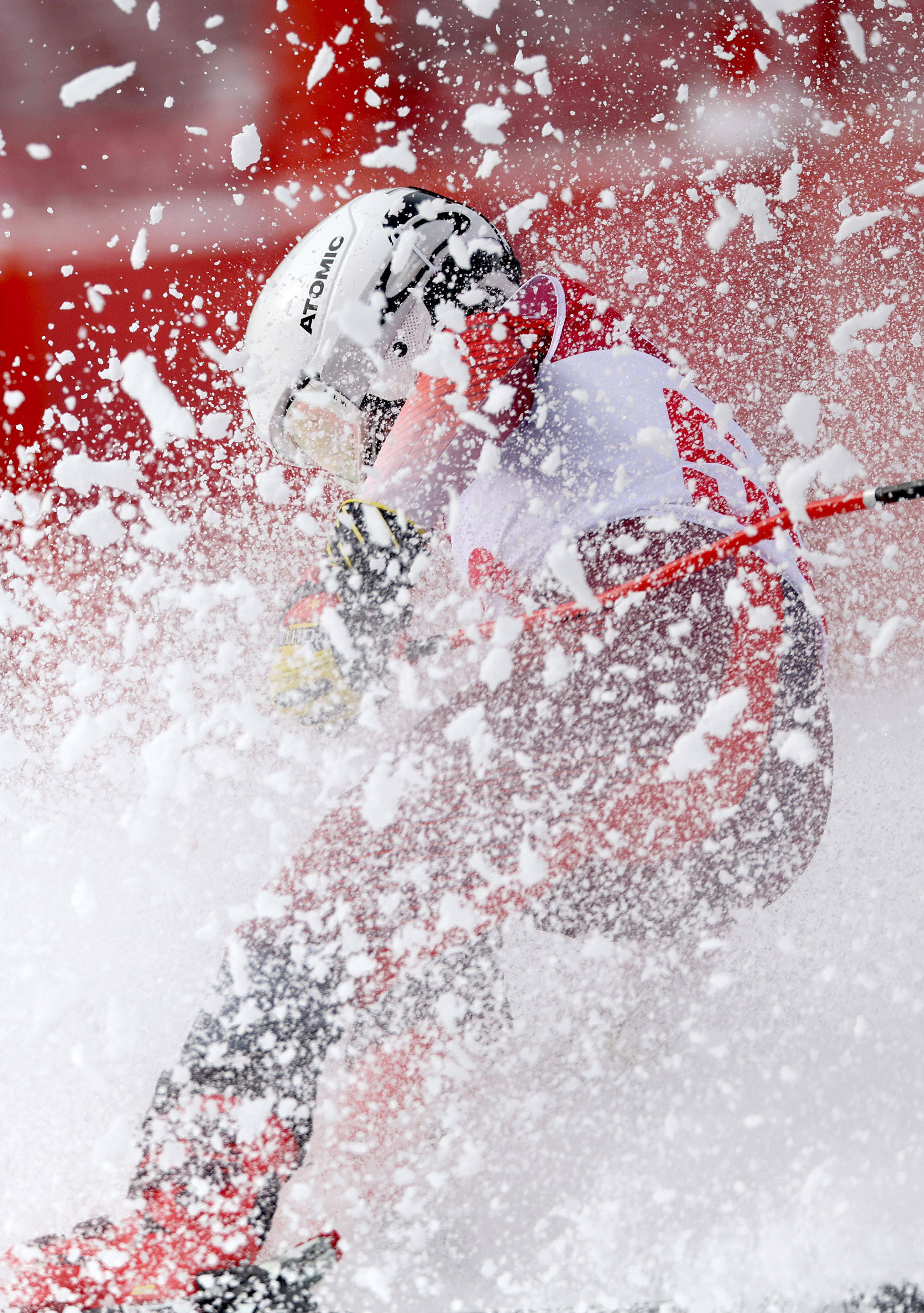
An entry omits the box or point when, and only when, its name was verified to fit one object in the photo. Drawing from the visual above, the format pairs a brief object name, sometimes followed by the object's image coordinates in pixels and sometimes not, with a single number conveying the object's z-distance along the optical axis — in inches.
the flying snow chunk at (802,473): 506.6
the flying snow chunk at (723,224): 524.3
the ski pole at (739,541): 504.2
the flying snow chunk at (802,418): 513.6
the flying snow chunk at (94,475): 531.7
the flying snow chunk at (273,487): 531.0
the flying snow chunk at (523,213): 527.9
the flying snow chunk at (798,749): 507.6
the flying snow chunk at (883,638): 513.0
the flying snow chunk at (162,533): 523.7
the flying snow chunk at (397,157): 524.4
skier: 506.5
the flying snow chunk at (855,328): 522.3
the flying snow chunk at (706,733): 506.5
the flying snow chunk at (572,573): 506.4
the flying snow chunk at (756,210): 525.7
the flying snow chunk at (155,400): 517.9
